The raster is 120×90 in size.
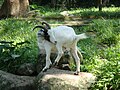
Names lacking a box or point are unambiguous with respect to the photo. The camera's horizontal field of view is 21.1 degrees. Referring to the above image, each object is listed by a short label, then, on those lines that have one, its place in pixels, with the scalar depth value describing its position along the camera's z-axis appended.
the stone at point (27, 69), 6.83
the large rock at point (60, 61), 6.48
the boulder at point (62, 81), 5.41
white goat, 5.61
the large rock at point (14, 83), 6.06
